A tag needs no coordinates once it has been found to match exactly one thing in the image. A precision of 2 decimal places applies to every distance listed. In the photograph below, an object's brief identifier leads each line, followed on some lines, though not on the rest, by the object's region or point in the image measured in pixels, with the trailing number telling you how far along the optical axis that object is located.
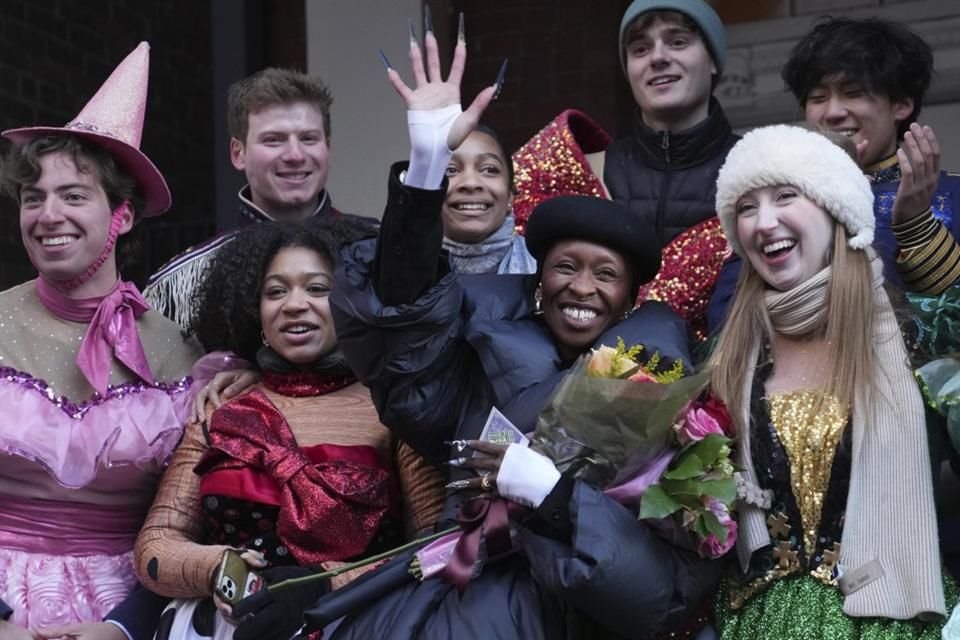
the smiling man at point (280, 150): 5.60
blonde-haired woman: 4.07
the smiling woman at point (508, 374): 4.01
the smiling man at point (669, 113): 5.16
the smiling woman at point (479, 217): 5.20
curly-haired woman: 4.49
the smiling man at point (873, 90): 4.84
